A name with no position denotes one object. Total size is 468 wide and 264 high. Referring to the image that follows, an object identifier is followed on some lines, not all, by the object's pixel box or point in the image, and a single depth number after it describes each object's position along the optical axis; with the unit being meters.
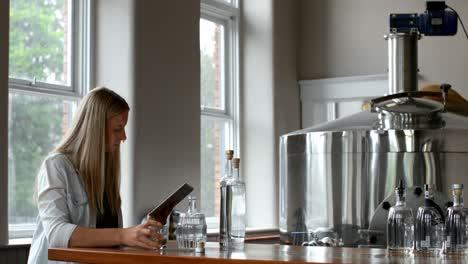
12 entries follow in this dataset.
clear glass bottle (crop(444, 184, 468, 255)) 2.37
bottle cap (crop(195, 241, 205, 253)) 2.52
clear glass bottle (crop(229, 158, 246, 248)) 2.74
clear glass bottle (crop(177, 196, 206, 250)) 2.62
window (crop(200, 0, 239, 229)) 5.96
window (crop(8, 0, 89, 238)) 4.37
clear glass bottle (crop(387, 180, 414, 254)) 2.44
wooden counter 2.22
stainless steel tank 3.76
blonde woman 2.66
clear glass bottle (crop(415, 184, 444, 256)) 2.39
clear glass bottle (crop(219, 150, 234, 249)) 2.72
